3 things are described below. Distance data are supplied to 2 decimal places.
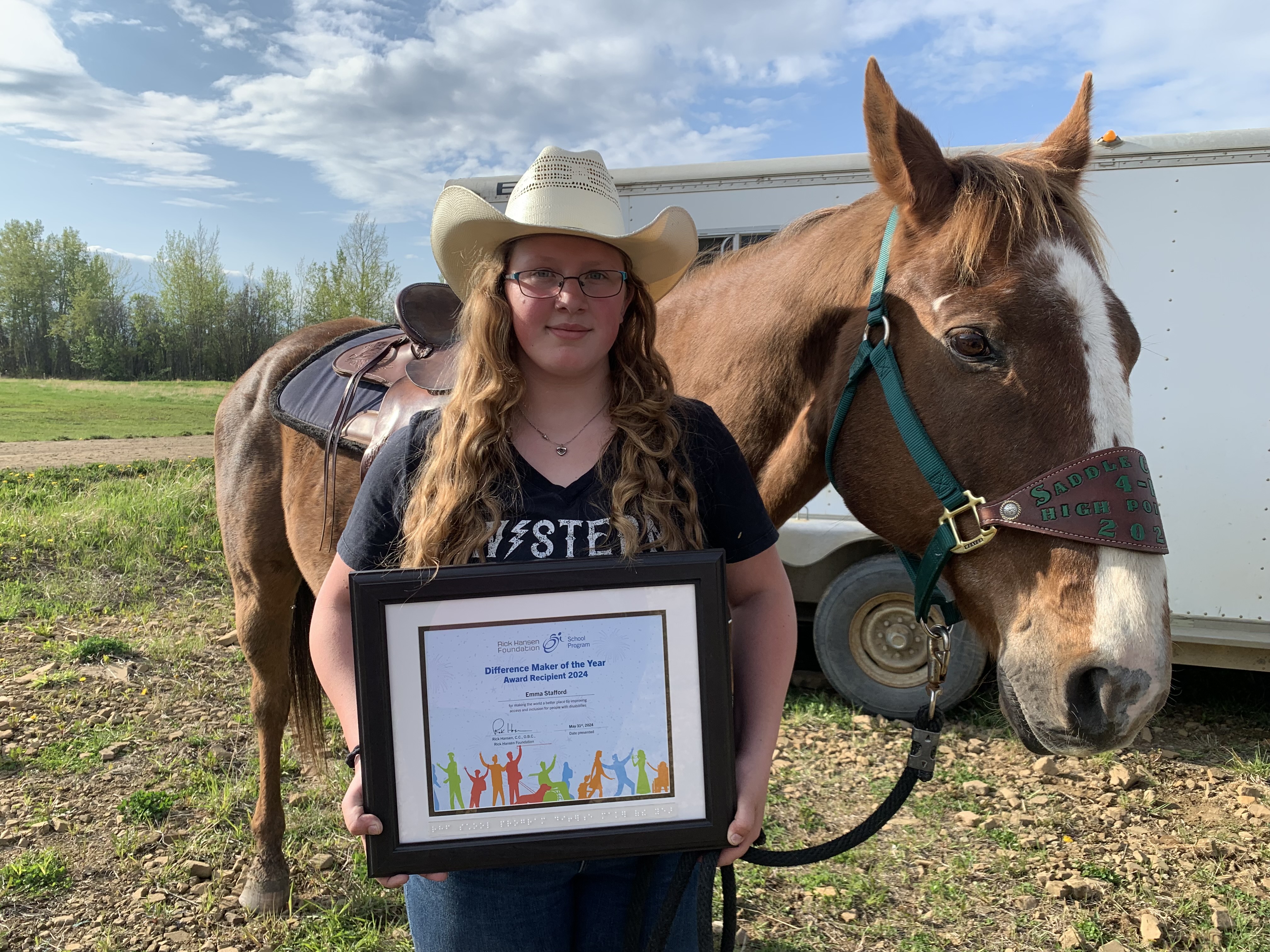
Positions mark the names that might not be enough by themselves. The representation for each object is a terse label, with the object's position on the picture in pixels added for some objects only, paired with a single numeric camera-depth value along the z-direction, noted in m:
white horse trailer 3.76
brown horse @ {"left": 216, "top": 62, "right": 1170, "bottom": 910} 1.41
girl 1.24
